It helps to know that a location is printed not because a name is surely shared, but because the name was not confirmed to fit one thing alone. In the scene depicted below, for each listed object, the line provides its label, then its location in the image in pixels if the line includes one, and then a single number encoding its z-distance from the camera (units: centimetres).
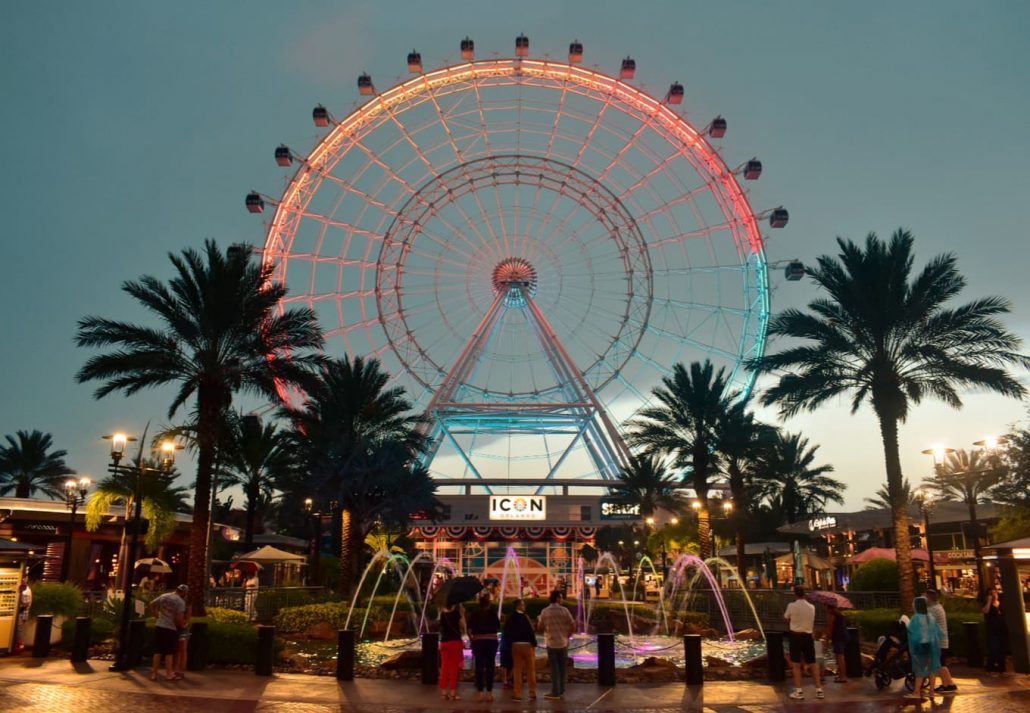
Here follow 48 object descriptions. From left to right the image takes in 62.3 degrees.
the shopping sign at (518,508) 5678
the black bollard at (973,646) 1570
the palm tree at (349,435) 2948
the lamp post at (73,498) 2594
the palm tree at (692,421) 3353
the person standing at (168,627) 1351
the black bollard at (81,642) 1557
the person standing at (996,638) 1473
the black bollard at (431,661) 1343
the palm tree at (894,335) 2219
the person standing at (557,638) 1214
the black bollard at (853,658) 1452
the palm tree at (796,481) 5312
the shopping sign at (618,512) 5459
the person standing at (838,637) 1387
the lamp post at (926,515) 2415
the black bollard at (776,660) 1385
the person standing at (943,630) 1266
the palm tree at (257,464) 3344
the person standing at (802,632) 1256
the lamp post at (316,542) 3200
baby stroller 1309
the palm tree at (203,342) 2098
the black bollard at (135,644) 1482
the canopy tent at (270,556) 3203
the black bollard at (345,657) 1371
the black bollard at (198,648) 1473
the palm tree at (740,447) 3438
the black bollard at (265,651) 1402
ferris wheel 3831
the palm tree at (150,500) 2904
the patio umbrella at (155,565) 3111
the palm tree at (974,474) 3888
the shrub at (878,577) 2564
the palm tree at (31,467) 5309
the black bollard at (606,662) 1330
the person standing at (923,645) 1202
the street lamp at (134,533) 1455
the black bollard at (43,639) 1627
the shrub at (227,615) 1991
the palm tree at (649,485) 4478
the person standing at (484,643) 1216
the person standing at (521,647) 1207
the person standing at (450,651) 1195
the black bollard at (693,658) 1349
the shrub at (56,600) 1783
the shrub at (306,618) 2212
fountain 1820
